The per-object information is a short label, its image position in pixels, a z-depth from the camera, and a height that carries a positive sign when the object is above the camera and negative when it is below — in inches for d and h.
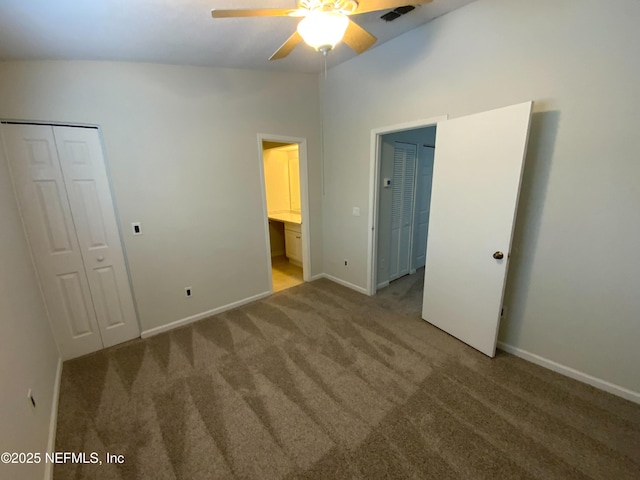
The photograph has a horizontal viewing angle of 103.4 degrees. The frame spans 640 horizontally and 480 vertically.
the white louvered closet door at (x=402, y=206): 132.6 -12.3
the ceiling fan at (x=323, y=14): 49.0 +33.5
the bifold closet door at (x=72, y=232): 77.7 -14.0
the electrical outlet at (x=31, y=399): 54.3 -44.5
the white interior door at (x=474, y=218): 73.7 -11.7
